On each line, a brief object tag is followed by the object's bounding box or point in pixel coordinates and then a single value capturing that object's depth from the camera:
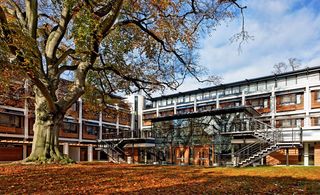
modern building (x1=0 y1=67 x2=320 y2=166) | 22.48
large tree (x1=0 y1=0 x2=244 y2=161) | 10.36
